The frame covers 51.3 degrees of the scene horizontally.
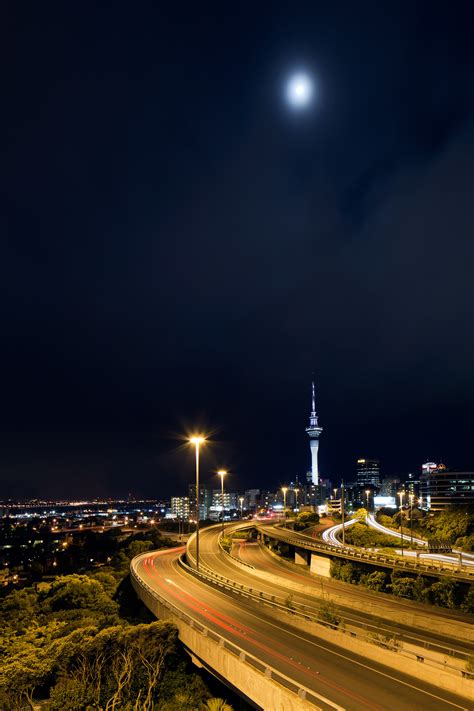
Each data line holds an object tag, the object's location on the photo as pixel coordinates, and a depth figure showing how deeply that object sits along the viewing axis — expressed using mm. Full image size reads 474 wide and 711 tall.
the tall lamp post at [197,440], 42797
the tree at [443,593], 43384
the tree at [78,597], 49562
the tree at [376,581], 52250
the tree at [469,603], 40775
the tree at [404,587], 47281
